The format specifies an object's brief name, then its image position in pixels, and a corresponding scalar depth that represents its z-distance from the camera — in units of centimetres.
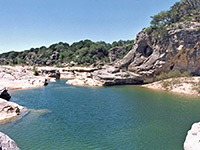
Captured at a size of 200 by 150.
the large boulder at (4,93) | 2652
